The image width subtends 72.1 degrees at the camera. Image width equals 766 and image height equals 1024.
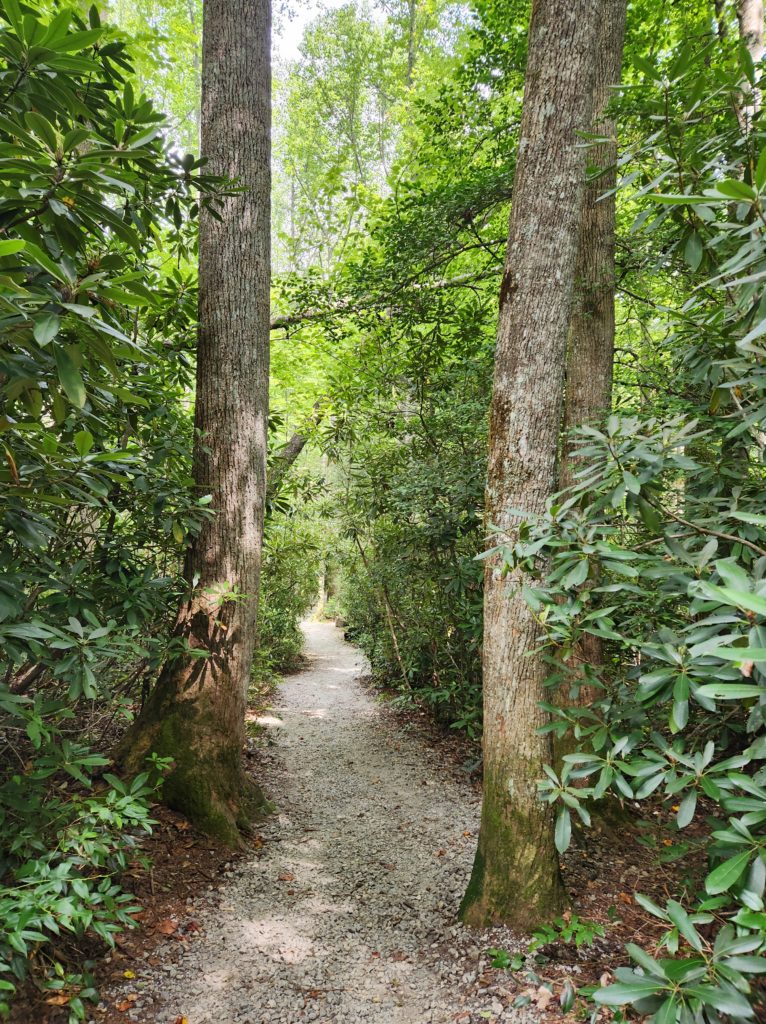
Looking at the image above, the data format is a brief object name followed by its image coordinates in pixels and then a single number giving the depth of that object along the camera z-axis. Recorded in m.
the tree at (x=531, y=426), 2.34
